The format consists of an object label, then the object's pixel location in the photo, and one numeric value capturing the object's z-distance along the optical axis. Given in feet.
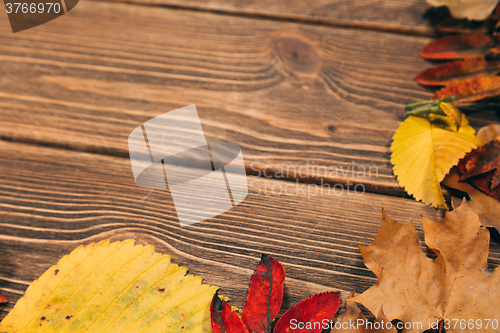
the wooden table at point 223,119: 2.42
